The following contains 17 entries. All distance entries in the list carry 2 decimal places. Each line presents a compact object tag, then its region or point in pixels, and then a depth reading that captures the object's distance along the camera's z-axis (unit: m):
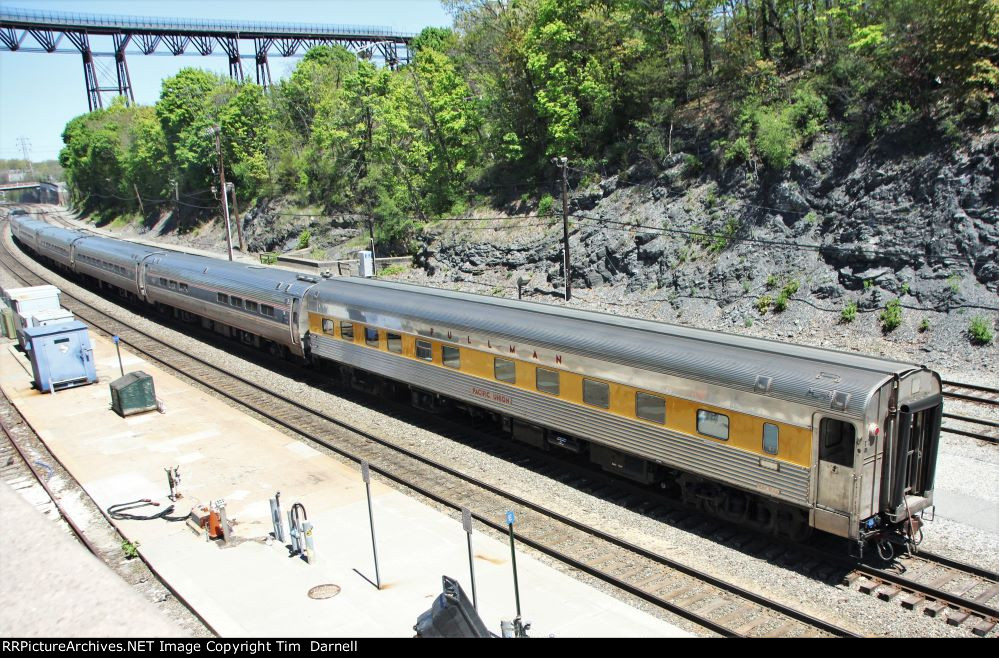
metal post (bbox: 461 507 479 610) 10.20
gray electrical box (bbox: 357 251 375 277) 43.91
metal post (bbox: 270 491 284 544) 13.63
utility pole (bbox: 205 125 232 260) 46.97
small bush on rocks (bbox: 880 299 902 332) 24.58
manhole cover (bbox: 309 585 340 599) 11.64
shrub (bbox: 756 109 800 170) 30.97
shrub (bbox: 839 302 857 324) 25.61
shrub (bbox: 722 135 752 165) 32.56
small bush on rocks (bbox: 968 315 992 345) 22.66
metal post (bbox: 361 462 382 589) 11.75
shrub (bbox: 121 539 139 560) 13.51
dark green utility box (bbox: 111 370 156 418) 21.52
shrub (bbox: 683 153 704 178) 34.97
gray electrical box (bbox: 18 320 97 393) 24.41
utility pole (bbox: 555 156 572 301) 32.56
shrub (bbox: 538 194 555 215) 40.31
